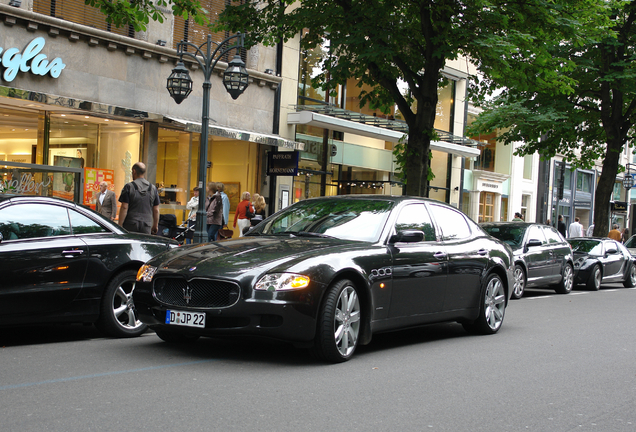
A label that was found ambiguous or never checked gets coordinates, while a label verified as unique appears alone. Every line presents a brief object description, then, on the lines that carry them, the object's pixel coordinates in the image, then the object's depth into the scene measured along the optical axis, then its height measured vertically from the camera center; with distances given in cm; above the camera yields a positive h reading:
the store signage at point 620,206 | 4278 +50
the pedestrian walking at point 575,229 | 2869 -64
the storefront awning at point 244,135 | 1945 +167
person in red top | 1844 -38
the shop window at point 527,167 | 4200 +238
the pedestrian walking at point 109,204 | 1569 -35
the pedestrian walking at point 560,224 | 3155 -53
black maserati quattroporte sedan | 605 -70
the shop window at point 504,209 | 4003 -2
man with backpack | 1148 -23
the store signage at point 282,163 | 2294 +105
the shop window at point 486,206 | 3751 +9
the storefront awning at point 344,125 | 2370 +249
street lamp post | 1411 +216
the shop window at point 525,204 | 4222 +29
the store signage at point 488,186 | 3657 +110
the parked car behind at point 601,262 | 1823 -123
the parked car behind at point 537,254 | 1475 -91
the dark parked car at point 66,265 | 684 -75
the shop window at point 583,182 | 4825 +203
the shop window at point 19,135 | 1712 +113
